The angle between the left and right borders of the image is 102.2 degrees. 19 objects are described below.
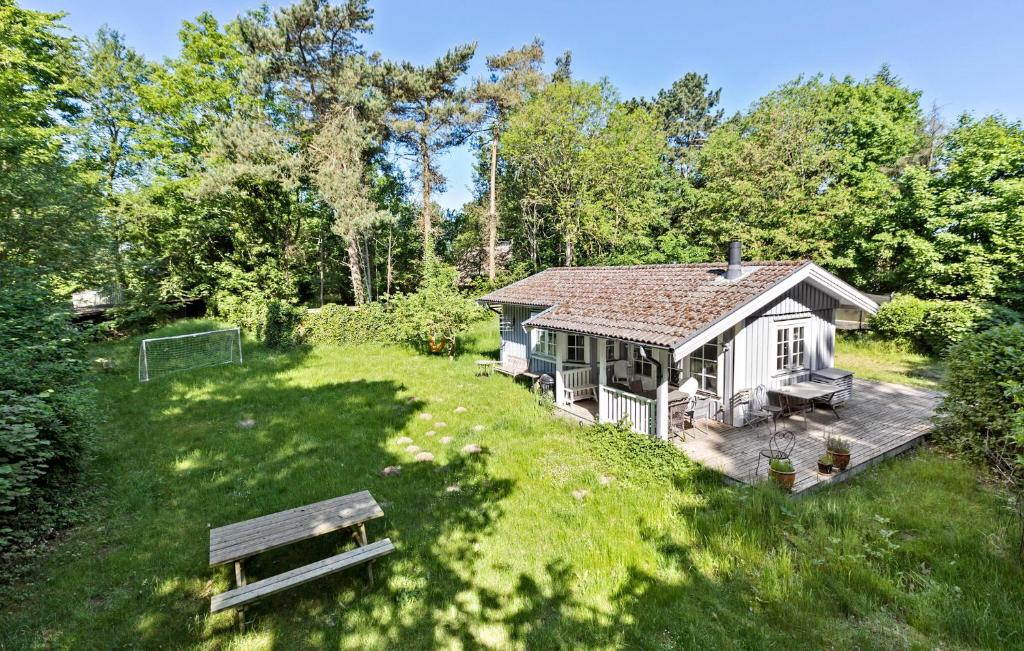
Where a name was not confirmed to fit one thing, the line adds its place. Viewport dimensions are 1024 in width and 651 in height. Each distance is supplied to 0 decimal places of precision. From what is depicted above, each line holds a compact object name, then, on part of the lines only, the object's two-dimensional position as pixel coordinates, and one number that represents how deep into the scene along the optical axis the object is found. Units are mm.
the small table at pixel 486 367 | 14391
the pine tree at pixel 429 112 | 22766
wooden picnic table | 4270
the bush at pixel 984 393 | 6734
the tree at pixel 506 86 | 24922
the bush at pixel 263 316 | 18594
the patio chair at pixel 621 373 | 11352
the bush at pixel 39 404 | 5172
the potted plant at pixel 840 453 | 6820
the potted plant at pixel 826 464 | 6689
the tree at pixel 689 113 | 36781
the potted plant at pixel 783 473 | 6344
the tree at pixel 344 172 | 20547
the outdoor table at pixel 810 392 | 9020
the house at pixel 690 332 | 8211
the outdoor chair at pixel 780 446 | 7035
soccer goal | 14578
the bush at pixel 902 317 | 15852
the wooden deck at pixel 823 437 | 7117
